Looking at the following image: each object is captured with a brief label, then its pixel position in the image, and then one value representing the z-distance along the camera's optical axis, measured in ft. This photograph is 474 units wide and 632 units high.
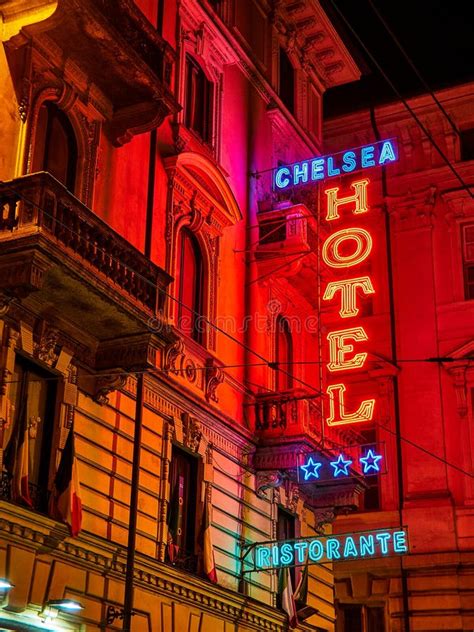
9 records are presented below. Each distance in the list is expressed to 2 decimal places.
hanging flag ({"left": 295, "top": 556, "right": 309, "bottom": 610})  73.46
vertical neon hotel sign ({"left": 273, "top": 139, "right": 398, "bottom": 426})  74.79
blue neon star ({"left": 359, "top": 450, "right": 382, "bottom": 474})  73.73
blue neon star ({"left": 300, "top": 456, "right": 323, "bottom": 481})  71.00
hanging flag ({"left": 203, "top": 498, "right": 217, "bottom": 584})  61.36
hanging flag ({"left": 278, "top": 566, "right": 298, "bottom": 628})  71.45
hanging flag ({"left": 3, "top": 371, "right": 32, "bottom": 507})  46.52
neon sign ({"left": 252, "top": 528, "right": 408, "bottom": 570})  66.23
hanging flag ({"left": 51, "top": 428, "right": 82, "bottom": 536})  48.44
